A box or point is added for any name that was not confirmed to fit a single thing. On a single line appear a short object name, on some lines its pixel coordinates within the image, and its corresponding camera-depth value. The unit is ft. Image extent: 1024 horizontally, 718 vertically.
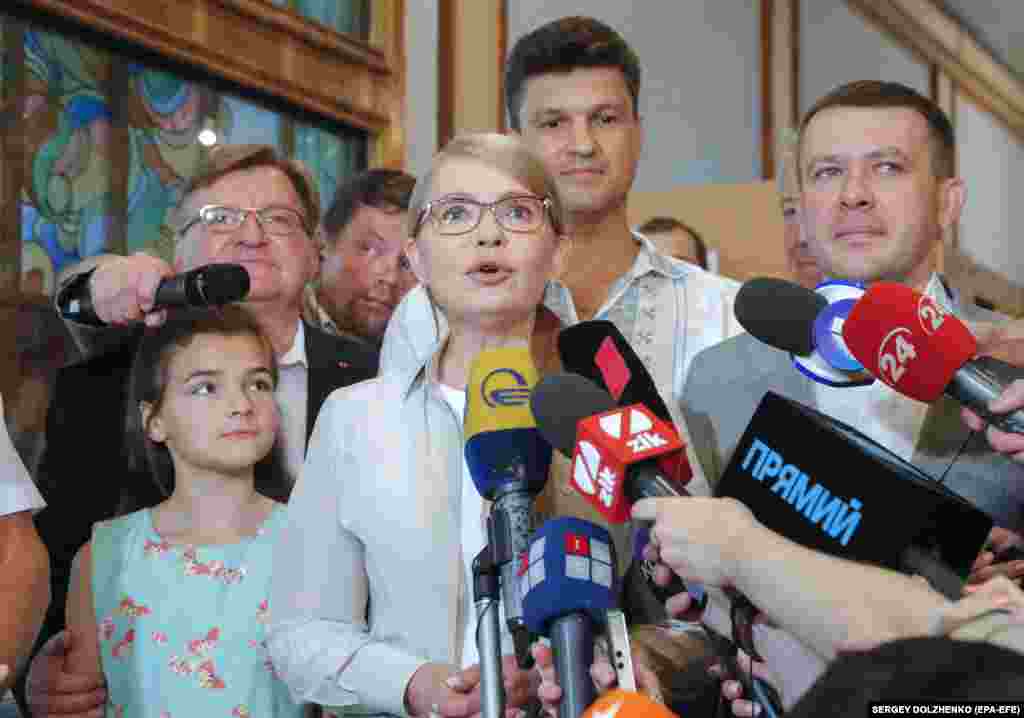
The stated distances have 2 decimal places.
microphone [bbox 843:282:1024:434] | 4.19
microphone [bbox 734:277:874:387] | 4.70
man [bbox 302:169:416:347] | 9.07
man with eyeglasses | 6.99
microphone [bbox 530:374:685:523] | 3.87
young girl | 6.61
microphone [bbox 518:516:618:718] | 4.08
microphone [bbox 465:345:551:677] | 4.37
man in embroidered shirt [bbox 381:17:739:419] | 7.25
